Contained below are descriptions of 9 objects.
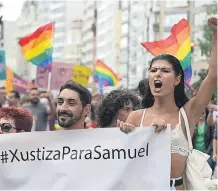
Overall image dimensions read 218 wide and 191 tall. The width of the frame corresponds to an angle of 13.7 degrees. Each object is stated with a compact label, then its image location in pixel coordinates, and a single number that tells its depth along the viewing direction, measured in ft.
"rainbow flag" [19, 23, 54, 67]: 64.59
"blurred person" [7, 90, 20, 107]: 53.83
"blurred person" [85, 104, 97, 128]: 39.17
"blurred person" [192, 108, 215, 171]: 40.60
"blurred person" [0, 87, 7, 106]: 48.22
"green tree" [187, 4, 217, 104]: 143.52
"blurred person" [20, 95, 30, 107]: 53.67
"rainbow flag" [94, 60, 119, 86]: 100.38
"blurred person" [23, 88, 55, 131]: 52.06
